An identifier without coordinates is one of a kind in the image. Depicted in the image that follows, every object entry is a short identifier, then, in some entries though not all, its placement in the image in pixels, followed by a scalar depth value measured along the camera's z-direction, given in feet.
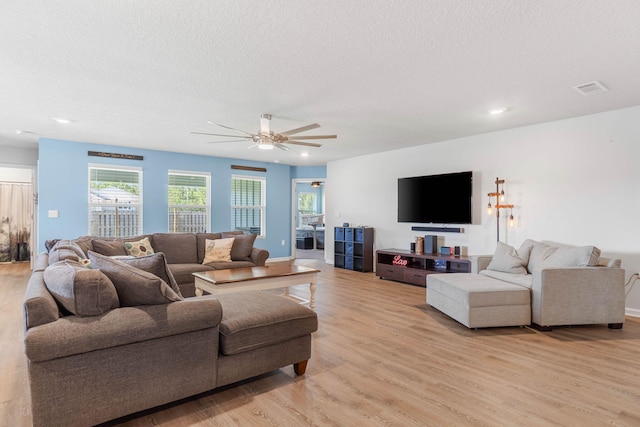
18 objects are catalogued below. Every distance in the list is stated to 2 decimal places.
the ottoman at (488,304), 11.36
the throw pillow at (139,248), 15.88
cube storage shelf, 23.03
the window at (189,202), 23.40
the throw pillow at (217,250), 17.32
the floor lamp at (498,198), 16.83
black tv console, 17.53
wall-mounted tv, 18.02
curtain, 26.48
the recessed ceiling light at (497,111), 13.33
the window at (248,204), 26.43
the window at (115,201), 20.84
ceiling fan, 12.88
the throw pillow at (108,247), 15.20
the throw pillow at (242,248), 17.98
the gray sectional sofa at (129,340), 5.55
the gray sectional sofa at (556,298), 11.39
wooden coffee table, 11.69
